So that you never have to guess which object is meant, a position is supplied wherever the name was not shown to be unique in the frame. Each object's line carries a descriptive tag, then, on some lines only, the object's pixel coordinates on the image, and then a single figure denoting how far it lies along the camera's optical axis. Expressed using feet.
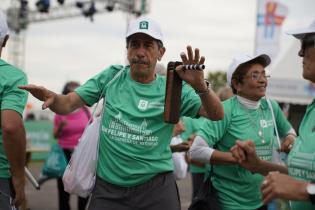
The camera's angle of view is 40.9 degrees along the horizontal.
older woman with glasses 9.66
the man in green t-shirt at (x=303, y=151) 6.04
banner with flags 37.77
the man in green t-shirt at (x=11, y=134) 7.71
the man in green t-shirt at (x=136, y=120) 8.38
